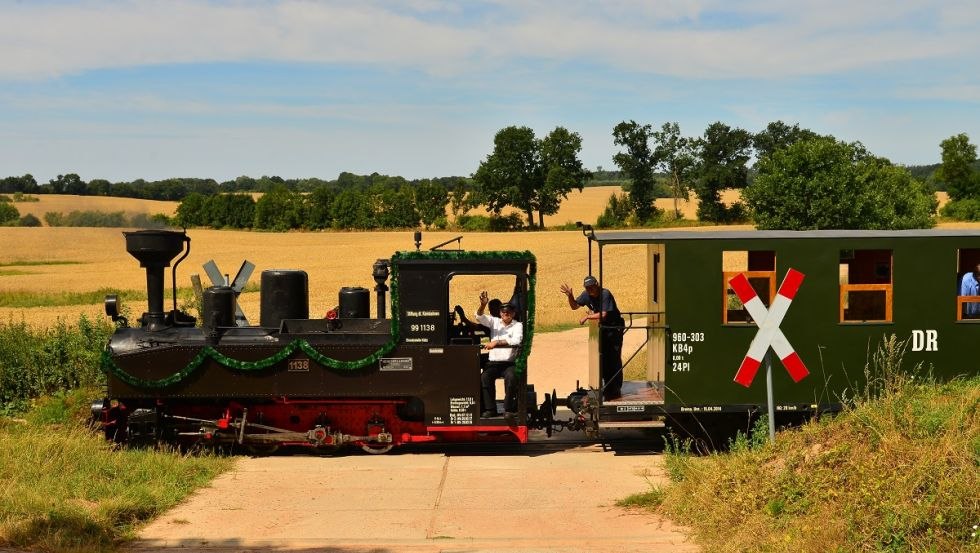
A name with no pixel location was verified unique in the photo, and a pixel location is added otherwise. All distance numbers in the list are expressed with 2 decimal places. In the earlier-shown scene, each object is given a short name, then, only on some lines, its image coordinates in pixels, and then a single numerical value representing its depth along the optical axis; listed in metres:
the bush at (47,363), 16.20
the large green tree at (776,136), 89.62
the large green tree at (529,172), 88.62
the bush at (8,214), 92.54
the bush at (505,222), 88.88
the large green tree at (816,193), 50.78
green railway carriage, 13.09
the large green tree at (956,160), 107.75
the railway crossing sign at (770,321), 10.34
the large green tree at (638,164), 88.31
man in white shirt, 13.48
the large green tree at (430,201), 93.31
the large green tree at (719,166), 83.81
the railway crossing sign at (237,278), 15.98
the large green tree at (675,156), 90.38
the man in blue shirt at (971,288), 13.41
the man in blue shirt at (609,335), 13.54
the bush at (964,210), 80.59
